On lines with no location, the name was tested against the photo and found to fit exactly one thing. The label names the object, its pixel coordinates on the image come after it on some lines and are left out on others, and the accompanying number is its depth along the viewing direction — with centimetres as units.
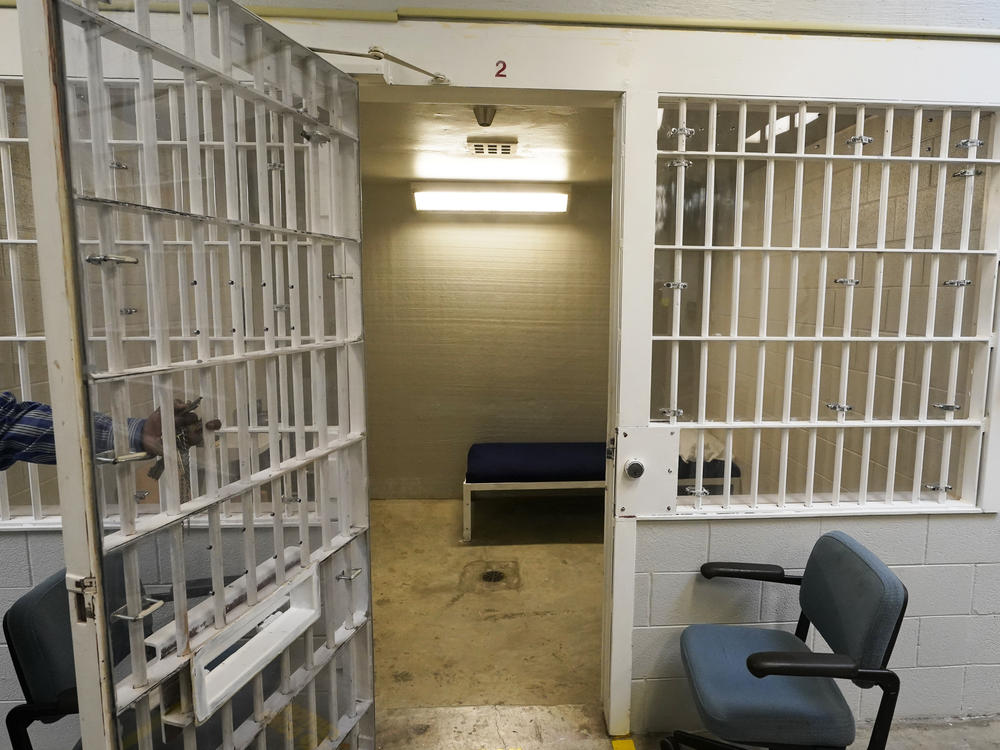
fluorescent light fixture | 416
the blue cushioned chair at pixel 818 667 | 160
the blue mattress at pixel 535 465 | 401
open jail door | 104
